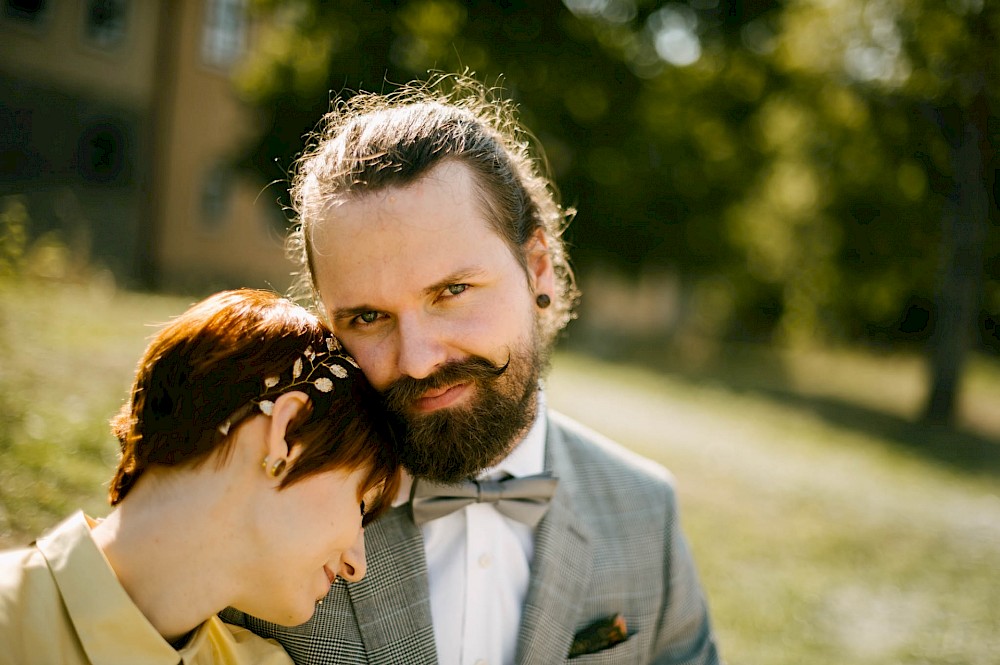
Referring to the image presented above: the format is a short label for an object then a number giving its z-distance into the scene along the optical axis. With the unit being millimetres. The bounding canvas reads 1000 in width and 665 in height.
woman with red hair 1651
